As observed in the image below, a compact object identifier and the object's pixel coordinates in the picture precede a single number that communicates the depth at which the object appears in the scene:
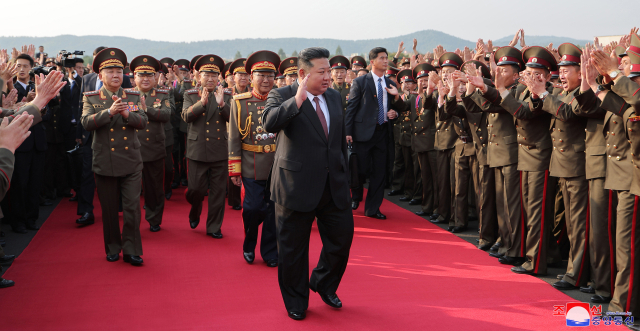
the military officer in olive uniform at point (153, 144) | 6.90
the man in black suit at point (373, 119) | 7.64
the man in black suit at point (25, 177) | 6.91
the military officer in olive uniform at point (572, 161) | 4.63
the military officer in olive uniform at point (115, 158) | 5.37
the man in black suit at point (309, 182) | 3.82
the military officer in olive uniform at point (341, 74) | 9.56
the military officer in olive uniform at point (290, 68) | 6.59
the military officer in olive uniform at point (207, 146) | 6.67
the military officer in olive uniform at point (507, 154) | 5.45
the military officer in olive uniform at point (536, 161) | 5.04
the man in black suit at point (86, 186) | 7.15
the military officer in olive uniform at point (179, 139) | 9.92
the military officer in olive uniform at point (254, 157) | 5.33
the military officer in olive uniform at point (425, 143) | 7.70
